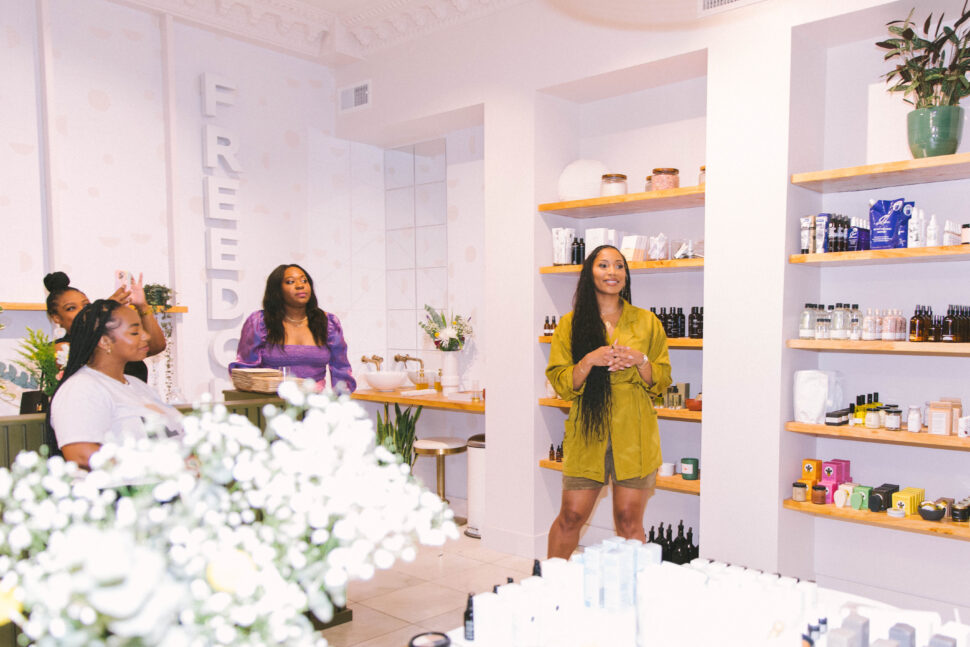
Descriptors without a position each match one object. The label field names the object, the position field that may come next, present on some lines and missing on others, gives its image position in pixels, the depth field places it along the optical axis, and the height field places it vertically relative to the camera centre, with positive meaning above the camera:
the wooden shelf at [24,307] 3.78 -0.10
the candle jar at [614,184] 3.92 +0.55
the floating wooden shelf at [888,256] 2.84 +0.11
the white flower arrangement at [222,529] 0.75 -0.29
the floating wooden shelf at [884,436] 2.85 -0.64
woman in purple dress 3.76 -0.26
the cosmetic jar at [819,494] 3.23 -0.95
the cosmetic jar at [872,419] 3.08 -0.58
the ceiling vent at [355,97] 5.21 +1.39
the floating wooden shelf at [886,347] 2.85 -0.26
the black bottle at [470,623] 1.54 -0.73
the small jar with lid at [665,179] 3.75 +0.55
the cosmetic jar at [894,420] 3.03 -0.58
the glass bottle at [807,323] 3.25 -0.18
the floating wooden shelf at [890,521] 2.86 -1.00
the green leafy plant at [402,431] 5.08 -1.03
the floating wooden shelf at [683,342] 3.58 -0.29
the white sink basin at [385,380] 5.19 -0.68
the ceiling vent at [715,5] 3.32 +1.30
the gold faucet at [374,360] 5.46 -0.57
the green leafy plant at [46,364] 2.85 -0.31
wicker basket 3.41 -0.44
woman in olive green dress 3.03 -0.47
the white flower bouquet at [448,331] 5.01 -0.32
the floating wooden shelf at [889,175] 2.86 +0.46
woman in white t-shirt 2.14 -0.32
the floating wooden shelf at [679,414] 3.60 -0.66
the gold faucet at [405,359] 5.43 -0.56
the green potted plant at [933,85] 2.86 +0.81
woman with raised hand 2.93 -0.09
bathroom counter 4.52 -0.77
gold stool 4.73 -1.08
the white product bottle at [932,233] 2.94 +0.21
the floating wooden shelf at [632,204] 3.63 +0.44
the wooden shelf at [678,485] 3.59 -1.02
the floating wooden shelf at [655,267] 3.62 +0.09
